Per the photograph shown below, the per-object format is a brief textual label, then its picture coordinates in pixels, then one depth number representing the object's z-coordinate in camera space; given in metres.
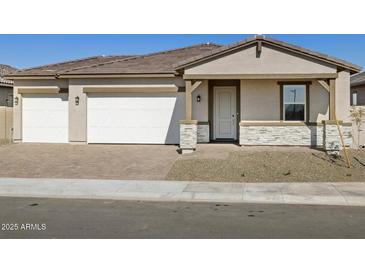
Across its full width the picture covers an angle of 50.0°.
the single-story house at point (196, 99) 15.95
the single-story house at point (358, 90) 27.06
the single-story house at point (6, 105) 20.47
